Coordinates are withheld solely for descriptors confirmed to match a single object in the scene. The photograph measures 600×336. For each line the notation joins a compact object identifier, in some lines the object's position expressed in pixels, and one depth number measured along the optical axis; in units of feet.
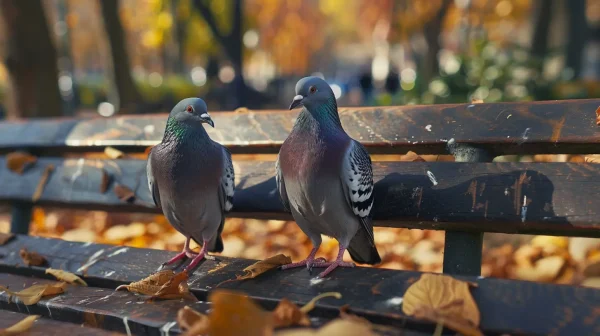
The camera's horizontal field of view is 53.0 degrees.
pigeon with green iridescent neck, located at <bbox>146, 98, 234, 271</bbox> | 7.72
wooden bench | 5.61
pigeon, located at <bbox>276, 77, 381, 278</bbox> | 6.92
